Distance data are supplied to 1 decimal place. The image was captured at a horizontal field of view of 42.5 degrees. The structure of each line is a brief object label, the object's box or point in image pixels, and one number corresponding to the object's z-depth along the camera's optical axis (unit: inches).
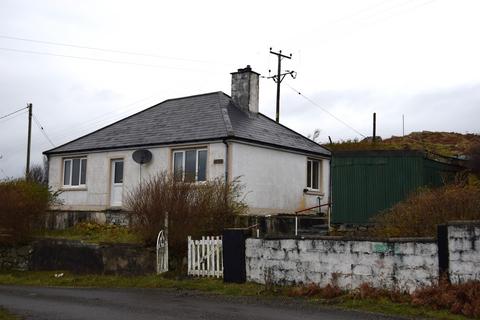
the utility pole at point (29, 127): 1775.3
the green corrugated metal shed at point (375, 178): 705.6
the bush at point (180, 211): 656.4
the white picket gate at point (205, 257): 613.3
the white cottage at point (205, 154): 914.7
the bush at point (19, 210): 812.0
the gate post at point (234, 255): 590.2
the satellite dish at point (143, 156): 964.6
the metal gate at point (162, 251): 652.1
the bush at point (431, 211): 498.0
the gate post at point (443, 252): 457.7
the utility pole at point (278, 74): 1697.8
